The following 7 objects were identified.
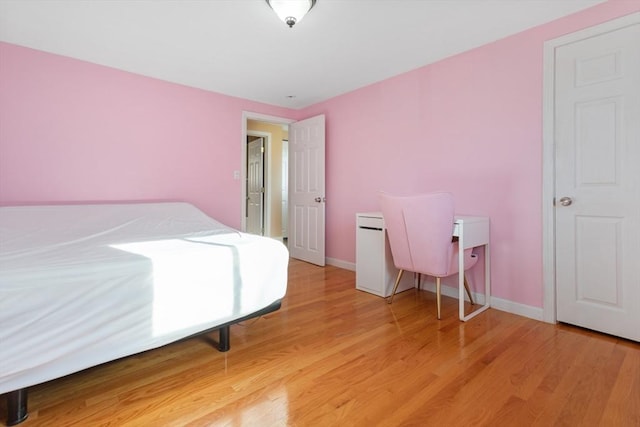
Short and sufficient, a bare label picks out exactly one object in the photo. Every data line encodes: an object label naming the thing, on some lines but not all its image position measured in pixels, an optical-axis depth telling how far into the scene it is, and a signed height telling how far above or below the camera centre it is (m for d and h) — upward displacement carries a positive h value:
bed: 1.12 -0.36
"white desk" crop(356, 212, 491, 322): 2.24 -0.21
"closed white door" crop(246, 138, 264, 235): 5.83 +0.54
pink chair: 2.17 -0.14
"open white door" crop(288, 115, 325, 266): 3.99 +0.33
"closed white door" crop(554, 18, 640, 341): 1.90 +0.22
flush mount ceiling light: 1.86 +1.30
